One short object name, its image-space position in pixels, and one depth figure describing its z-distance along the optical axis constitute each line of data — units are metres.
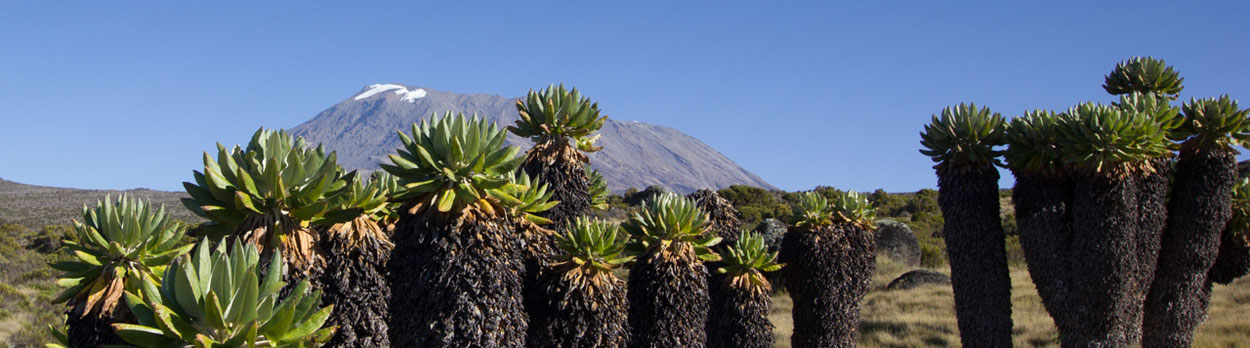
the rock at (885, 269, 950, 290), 26.69
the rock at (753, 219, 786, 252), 25.03
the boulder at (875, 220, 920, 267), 32.50
